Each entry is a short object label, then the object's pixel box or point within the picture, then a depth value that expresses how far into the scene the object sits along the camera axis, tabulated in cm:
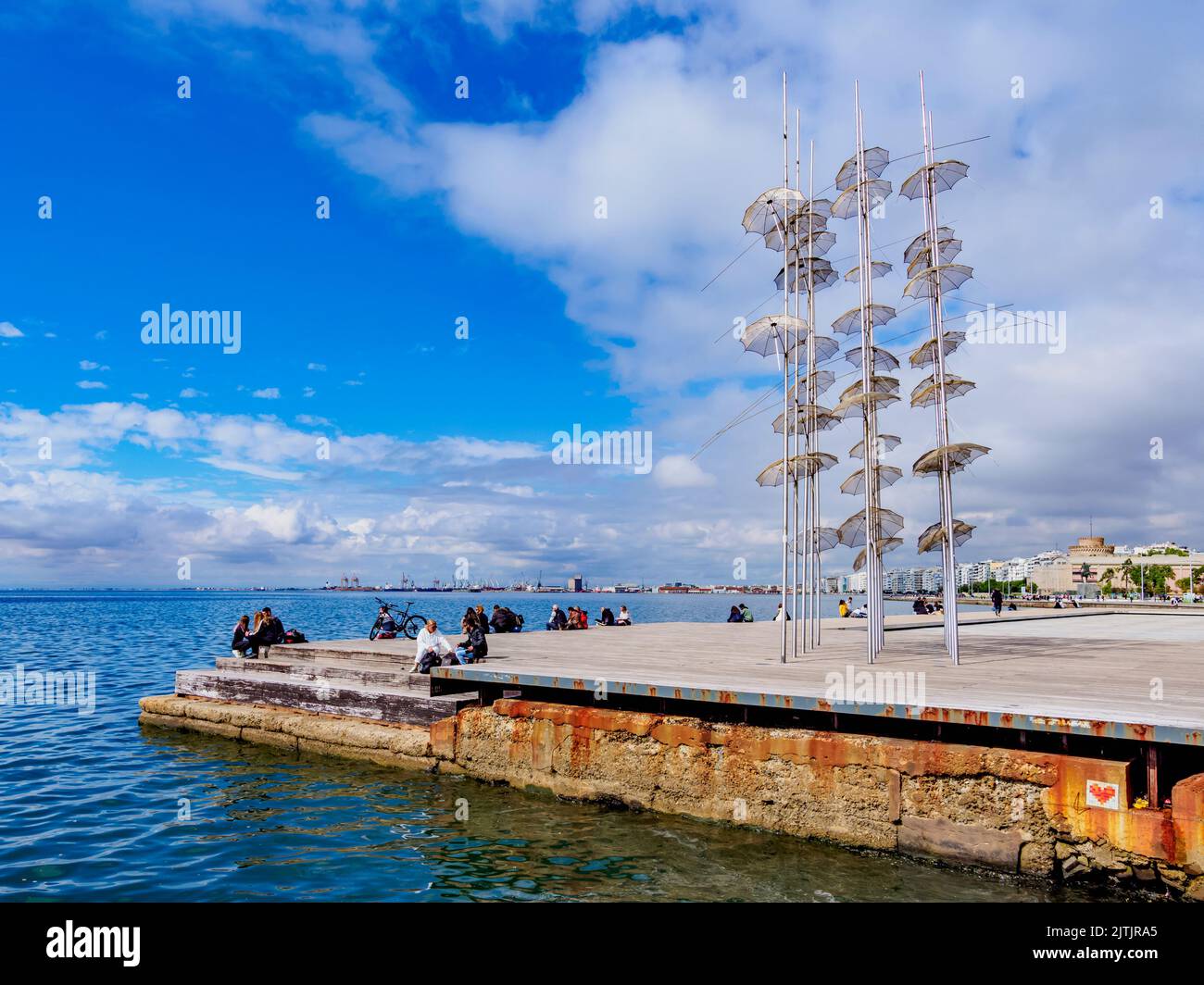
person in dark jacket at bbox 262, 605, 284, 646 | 2116
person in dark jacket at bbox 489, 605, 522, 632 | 2809
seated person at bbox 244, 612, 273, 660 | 2092
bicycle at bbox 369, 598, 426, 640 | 2517
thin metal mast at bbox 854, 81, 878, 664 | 1762
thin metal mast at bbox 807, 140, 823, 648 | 2042
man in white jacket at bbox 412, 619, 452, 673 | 1697
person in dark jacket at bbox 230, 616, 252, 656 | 2109
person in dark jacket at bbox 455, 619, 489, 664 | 1702
